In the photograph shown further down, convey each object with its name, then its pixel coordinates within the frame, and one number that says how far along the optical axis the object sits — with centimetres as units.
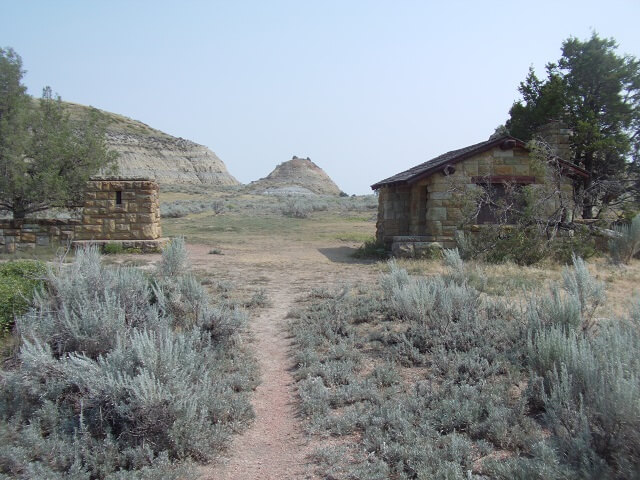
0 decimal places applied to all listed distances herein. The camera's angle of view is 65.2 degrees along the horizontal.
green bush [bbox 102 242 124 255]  1297
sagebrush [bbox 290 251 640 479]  317
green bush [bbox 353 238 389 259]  1451
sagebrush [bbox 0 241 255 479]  378
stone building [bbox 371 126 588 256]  1326
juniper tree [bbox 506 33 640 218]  1839
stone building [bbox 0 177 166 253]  1334
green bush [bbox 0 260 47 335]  625
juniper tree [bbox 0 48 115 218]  1335
